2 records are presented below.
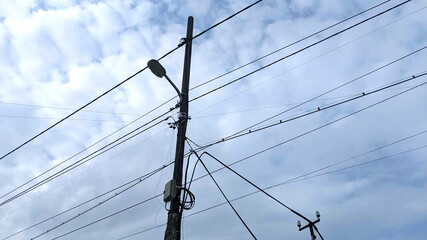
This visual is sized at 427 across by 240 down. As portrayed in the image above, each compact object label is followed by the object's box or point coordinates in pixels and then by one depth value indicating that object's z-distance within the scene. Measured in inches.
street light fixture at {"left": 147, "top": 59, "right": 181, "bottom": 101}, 293.5
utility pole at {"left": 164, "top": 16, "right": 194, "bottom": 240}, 234.2
